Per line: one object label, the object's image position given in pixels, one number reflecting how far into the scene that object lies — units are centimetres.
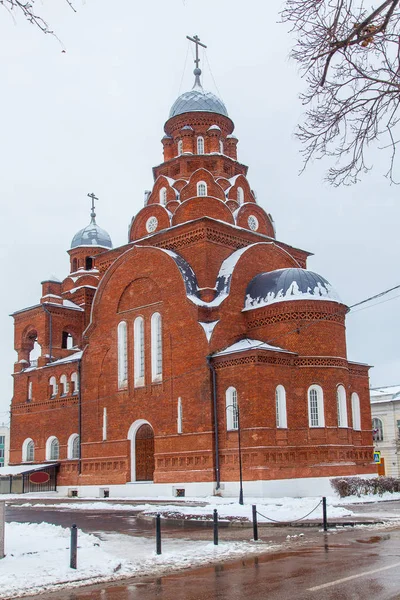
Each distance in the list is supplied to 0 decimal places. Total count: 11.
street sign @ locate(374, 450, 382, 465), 3129
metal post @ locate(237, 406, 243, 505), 2260
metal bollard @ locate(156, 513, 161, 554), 1195
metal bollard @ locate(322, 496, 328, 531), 1521
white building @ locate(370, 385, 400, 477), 4953
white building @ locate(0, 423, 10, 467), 9409
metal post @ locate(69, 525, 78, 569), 1036
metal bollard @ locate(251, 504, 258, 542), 1371
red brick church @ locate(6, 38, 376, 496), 2702
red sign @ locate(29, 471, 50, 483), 3200
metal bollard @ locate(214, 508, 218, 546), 1267
